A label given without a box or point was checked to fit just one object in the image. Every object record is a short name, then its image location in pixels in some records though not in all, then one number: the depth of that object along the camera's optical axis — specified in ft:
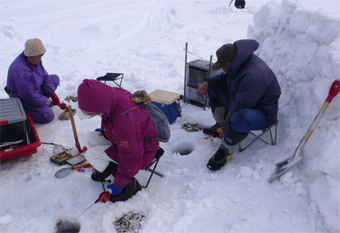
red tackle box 10.78
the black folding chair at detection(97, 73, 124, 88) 16.69
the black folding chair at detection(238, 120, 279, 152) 11.42
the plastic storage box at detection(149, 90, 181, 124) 14.53
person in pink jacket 7.80
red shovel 8.49
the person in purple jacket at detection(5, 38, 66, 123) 13.47
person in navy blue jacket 9.91
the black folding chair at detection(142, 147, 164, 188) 10.02
